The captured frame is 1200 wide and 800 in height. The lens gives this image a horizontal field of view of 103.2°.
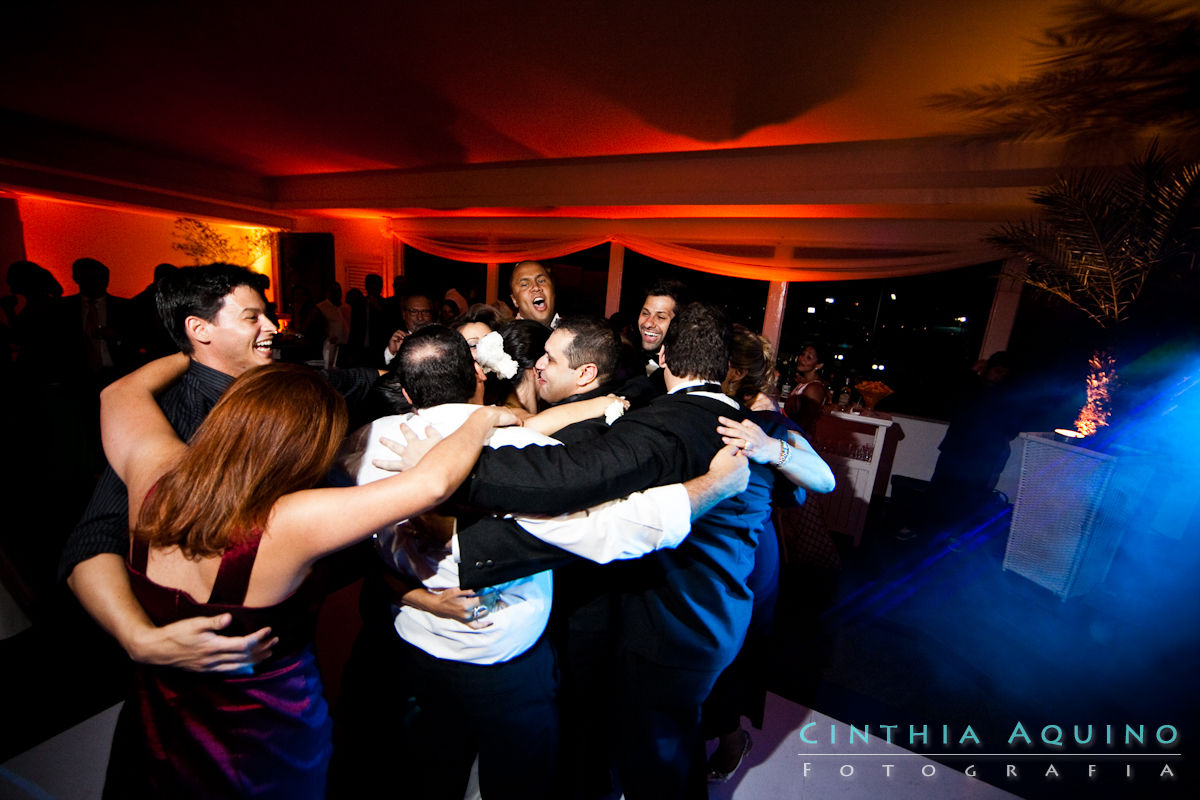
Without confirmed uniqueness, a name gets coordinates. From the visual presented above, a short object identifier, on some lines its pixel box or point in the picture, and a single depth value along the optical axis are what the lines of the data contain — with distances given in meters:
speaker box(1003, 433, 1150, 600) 3.14
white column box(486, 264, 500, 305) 7.98
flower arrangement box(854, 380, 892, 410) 4.69
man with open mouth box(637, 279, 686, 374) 2.85
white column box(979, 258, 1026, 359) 4.80
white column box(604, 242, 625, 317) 6.86
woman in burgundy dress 0.95
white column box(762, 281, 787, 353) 5.90
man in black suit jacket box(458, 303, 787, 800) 1.38
